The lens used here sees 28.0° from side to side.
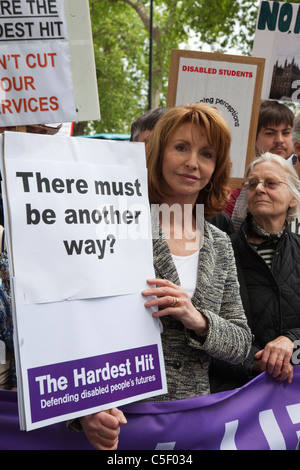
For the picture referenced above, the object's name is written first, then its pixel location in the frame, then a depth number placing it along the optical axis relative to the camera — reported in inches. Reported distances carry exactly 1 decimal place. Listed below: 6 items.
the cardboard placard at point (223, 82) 159.2
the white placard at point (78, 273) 67.8
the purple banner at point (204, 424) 81.1
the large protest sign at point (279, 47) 174.7
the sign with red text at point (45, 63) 113.3
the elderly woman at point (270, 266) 99.4
